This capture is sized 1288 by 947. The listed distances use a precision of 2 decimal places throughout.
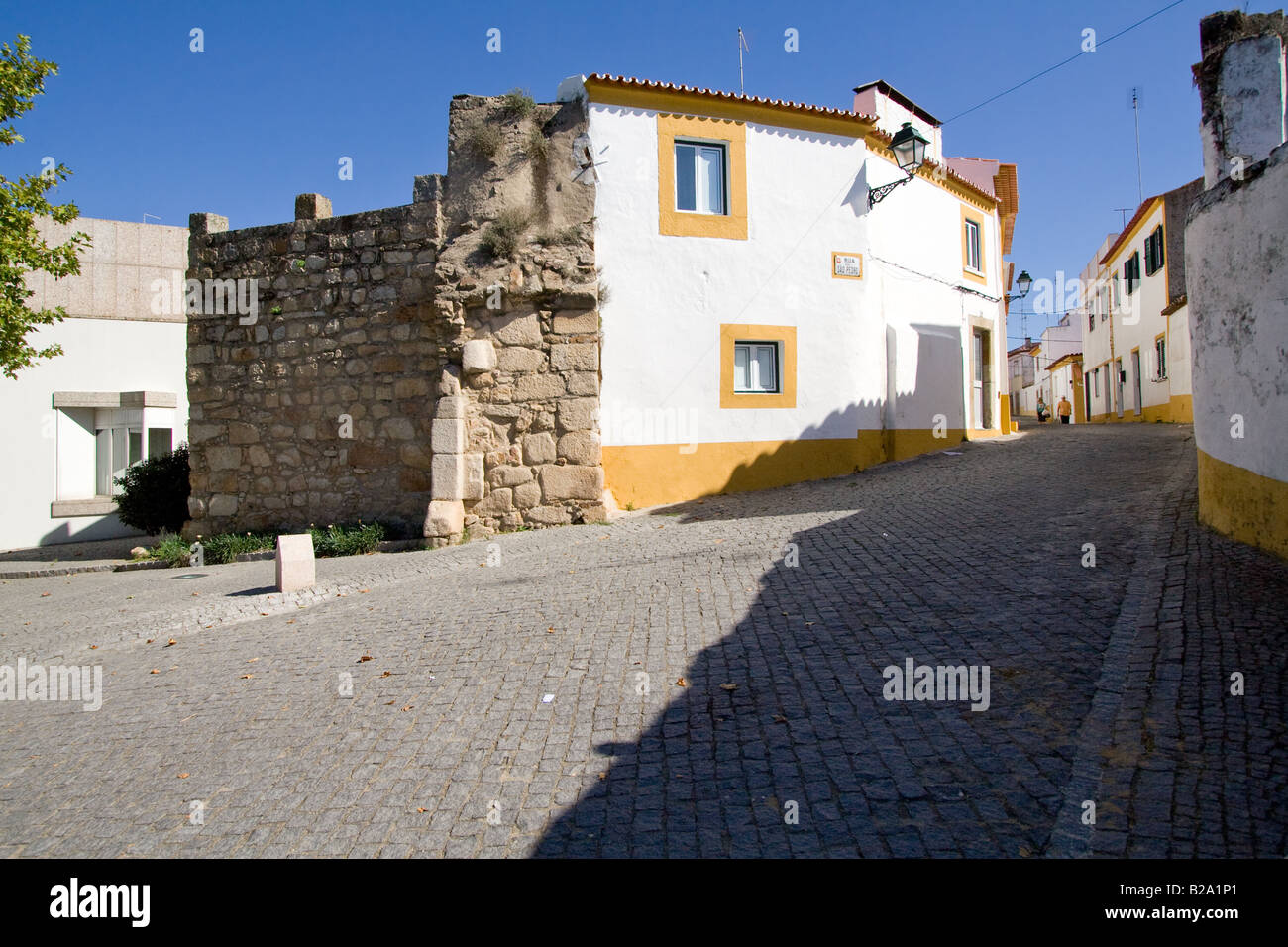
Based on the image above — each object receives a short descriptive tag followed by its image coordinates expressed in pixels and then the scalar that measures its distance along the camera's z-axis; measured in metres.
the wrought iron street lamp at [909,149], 13.00
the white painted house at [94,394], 15.89
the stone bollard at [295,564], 7.79
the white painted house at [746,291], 11.92
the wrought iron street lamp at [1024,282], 20.44
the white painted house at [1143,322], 20.11
